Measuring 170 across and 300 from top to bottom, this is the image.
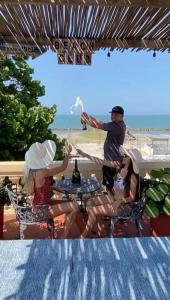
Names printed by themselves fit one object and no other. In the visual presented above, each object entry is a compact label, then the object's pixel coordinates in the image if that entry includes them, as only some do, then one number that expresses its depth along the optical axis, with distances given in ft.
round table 12.28
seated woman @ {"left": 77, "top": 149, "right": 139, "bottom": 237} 11.53
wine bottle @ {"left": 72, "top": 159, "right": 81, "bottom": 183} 13.43
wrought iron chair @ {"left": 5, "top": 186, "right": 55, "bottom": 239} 11.44
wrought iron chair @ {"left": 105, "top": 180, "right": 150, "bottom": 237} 11.67
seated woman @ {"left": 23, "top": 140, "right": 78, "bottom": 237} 11.66
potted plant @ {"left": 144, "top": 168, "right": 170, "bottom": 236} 11.20
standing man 14.43
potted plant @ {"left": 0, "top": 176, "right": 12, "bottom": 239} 12.21
